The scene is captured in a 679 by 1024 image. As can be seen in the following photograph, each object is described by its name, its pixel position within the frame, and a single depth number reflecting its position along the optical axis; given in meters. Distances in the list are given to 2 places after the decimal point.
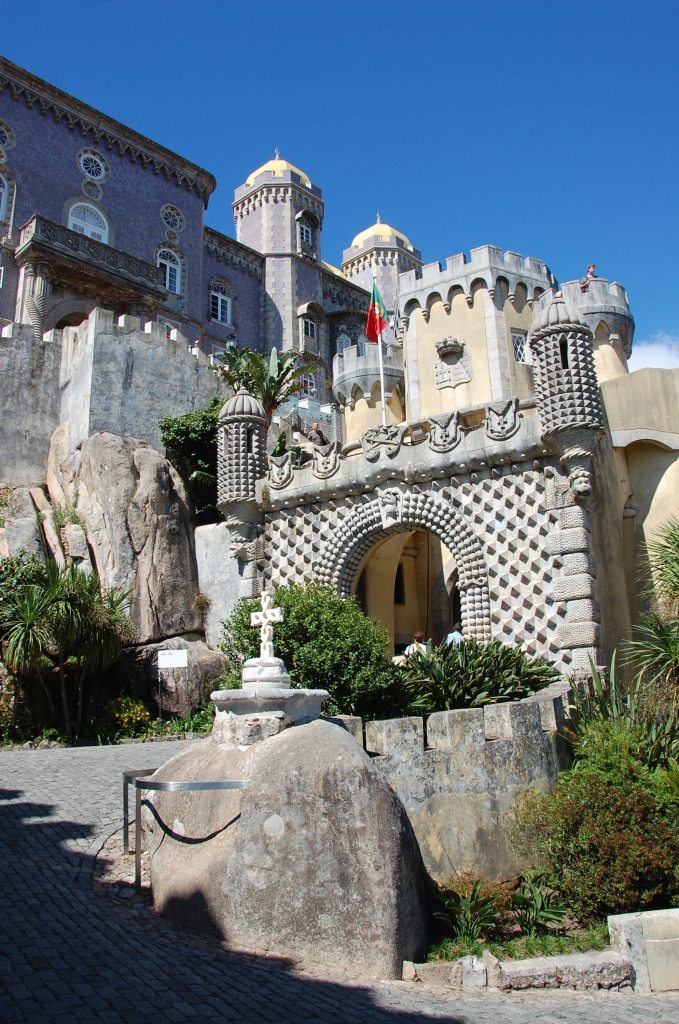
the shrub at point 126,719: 18.06
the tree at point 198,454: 23.98
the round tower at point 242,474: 19.70
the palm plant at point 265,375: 28.12
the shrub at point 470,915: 8.41
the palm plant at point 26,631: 16.52
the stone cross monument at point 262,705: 8.20
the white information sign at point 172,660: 18.05
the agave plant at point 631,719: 10.84
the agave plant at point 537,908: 9.00
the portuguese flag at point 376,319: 26.03
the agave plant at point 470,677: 12.84
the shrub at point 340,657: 12.62
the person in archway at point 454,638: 15.89
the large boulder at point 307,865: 6.98
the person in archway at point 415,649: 14.32
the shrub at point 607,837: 8.97
